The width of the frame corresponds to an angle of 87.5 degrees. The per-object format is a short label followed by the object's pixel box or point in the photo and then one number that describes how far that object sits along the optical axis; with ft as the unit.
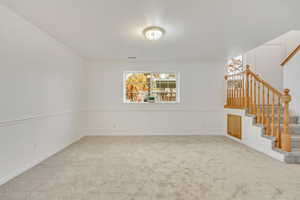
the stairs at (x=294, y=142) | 9.22
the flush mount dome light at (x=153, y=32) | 9.20
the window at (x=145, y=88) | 17.57
